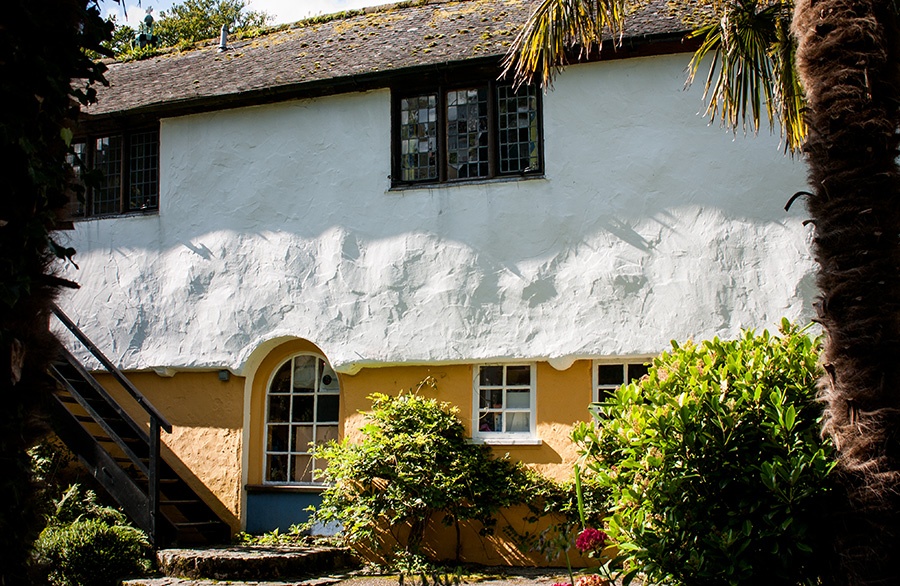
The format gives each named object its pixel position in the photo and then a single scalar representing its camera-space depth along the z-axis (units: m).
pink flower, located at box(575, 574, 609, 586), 7.42
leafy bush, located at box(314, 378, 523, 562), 10.95
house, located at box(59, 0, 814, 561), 11.30
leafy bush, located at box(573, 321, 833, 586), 6.52
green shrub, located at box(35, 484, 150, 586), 10.23
